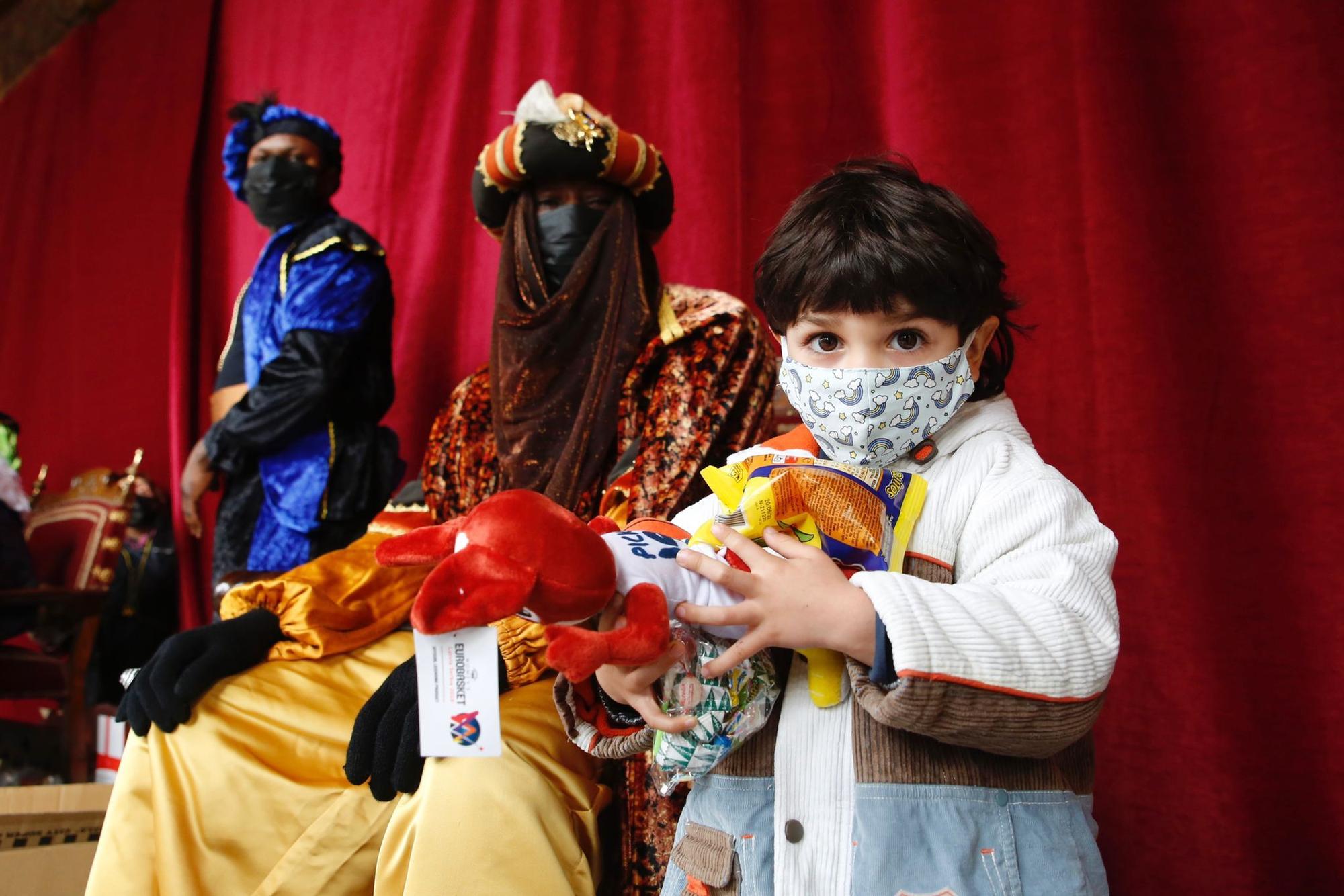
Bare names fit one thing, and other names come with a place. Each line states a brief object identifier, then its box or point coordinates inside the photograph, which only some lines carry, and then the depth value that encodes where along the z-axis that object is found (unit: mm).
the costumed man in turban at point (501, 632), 1242
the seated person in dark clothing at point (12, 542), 3045
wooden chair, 2926
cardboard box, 1709
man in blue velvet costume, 2338
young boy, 783
